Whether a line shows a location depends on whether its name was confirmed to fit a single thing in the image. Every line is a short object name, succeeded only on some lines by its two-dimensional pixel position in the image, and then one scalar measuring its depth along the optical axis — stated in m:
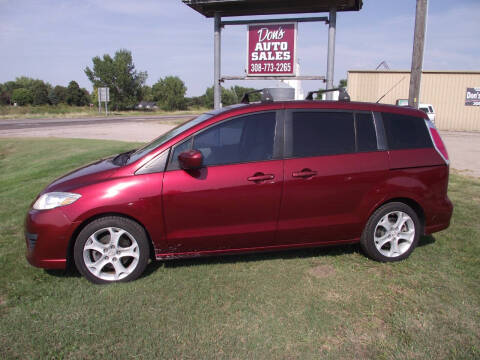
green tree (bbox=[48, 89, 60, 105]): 87.31
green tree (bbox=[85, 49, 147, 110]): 72.62
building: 28.03
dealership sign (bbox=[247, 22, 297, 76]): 8.14
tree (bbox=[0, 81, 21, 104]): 84.62
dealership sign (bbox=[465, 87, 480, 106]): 27.81
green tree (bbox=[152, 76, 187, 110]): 87.94
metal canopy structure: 7.81
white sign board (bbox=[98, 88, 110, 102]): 50.07
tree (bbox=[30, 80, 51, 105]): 84.70
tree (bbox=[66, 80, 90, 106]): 89.38
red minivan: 3.51
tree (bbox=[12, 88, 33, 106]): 82.92
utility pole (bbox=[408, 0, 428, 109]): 8.38
